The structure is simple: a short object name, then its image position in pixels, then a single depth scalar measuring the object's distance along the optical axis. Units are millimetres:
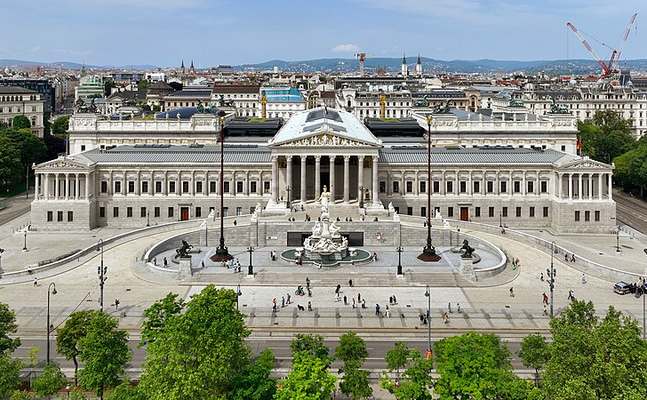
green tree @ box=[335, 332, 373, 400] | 40750
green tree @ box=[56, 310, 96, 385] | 47688
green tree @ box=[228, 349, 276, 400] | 38688
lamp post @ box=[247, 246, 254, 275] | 78100
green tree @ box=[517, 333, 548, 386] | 43225
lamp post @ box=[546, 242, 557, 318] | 63703
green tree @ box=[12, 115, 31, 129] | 181875
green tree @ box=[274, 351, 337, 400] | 36562
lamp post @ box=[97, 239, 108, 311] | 65625
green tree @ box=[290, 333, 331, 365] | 43719
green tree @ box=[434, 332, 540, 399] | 36812
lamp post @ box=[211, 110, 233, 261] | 86250
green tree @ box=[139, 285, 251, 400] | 37438
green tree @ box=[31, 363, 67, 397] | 41188
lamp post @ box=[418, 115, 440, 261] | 86312
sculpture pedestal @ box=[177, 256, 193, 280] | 77812
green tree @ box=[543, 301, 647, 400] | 34312
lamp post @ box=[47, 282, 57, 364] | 71250
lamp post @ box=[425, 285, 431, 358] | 51034
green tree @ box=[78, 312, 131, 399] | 42469
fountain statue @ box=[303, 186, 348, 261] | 85750
